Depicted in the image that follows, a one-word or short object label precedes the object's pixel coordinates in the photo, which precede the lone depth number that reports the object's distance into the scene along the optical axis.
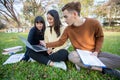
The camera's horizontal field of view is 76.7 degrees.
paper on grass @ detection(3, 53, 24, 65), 0.77
